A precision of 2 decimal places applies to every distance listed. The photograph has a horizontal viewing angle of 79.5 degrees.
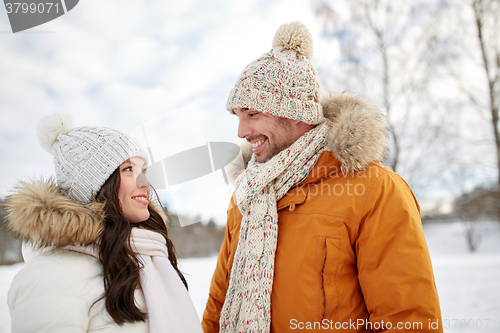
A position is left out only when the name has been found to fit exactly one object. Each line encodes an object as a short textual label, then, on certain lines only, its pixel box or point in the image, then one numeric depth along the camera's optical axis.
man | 1.24
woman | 1.01
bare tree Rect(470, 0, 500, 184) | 6.21
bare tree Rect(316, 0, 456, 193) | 6.09
